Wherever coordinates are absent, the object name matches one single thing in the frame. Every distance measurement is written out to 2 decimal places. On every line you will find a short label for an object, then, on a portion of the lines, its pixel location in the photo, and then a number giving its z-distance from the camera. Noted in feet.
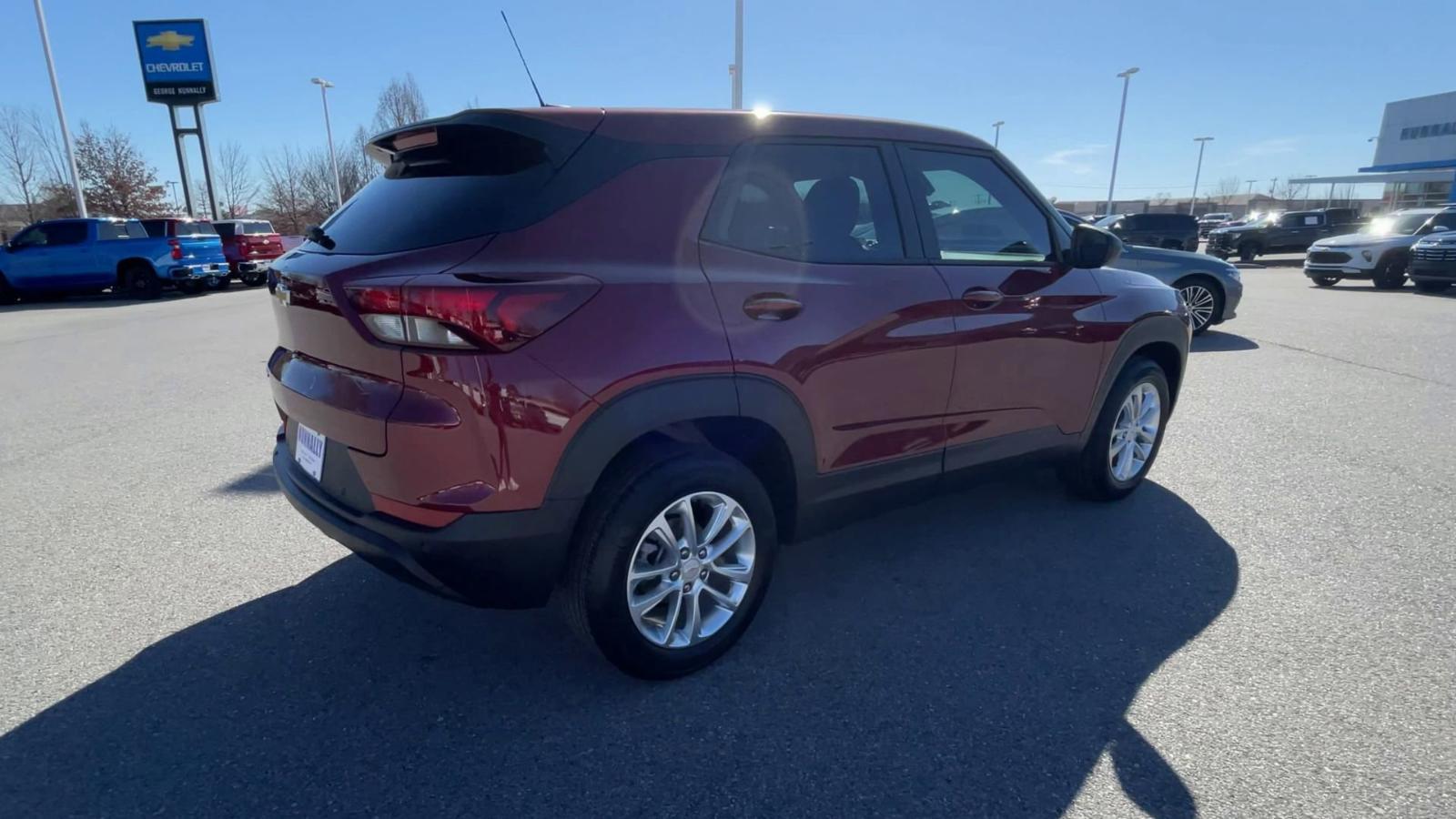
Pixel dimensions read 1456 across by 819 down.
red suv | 6.95
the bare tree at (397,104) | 118.83
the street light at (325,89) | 118.83
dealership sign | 89.15
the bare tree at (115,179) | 118.83
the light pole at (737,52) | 58.18
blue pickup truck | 51.70
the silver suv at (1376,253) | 51.36
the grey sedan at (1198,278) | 29.37
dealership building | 163.84
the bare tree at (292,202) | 150.20
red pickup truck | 64.39
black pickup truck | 79.25
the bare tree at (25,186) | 120.37
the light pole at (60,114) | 71.92
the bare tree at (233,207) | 152.25
